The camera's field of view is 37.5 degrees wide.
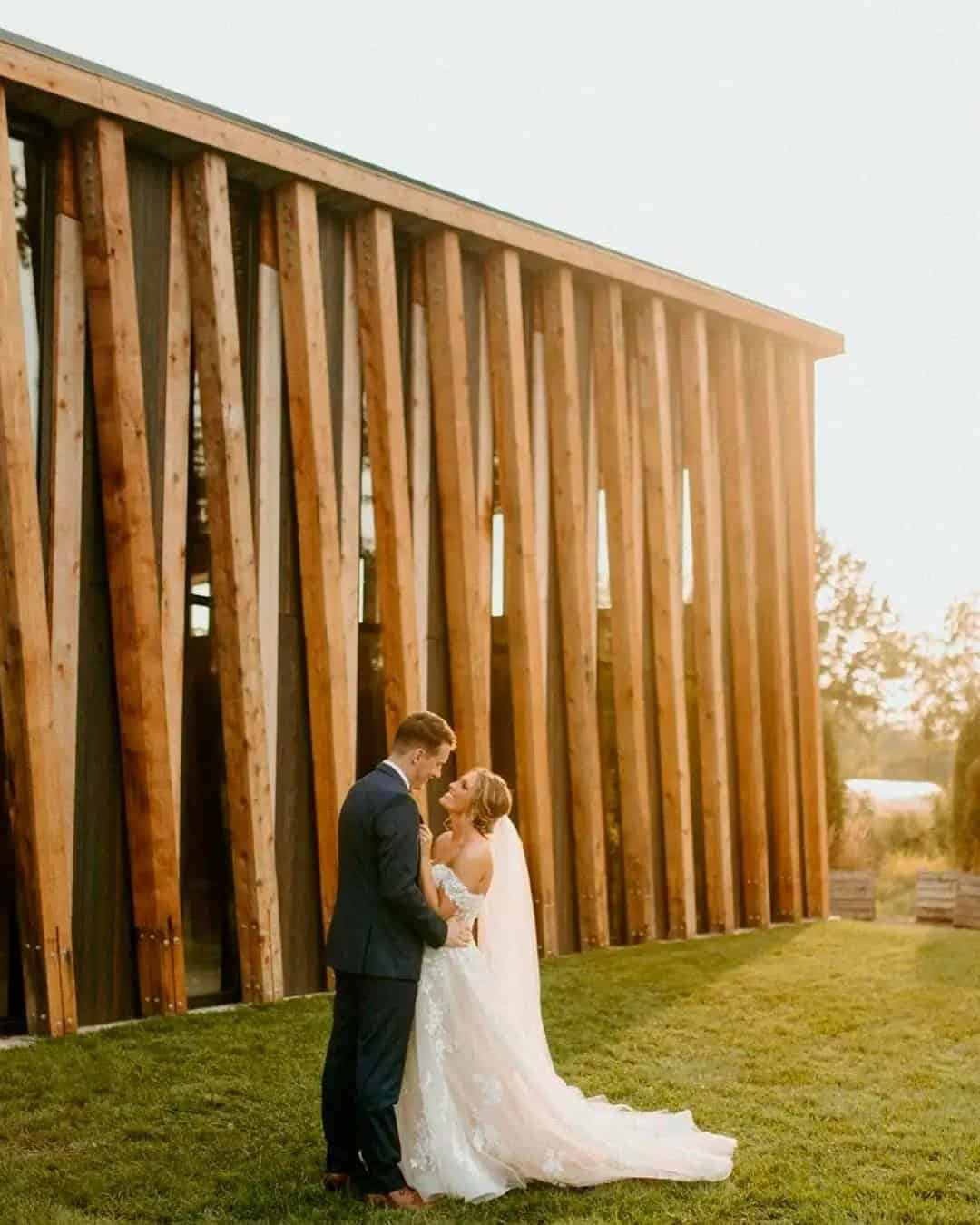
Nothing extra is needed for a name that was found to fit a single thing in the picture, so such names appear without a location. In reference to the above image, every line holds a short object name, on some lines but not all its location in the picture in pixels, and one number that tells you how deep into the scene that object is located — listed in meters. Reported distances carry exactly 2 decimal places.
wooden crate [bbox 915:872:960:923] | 16.69
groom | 5.62
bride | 5.80
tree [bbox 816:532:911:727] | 33.81
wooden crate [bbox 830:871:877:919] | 17.33
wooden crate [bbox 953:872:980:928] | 16.03
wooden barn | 9.13
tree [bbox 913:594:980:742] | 33.75
